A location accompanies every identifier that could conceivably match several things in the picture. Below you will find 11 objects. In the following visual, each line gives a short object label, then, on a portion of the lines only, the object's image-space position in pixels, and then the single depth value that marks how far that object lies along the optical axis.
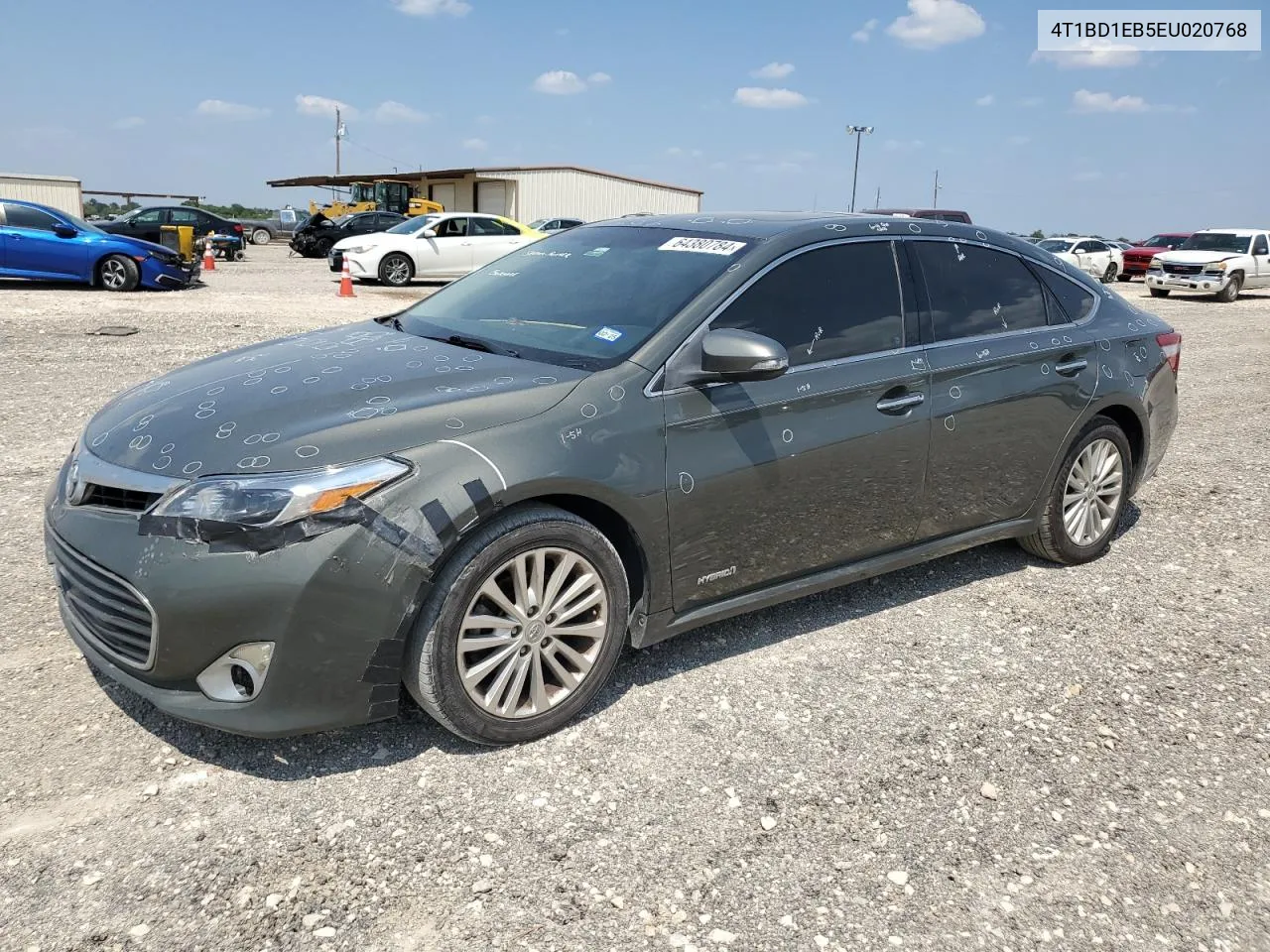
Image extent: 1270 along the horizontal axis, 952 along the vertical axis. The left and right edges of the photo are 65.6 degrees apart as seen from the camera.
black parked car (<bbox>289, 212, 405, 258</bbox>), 28.08
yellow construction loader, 37.66
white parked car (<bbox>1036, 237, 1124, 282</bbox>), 29.59
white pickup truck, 23.34
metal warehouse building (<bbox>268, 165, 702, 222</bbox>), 48.94
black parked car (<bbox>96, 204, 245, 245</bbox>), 25.09
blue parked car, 15.20
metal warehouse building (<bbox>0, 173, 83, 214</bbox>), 33.59
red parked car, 31.73
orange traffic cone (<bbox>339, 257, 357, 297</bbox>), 16.75
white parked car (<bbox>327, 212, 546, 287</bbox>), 19.44
